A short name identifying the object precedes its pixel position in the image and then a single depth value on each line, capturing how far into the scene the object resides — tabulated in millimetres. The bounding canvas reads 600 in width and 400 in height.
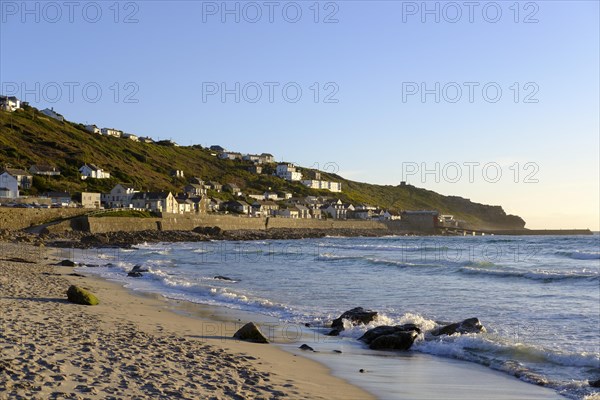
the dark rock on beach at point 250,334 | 12649
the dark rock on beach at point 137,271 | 28250
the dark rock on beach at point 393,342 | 12898
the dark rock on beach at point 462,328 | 13906
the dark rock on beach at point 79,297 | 15766
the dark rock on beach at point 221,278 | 28266
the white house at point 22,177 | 86750
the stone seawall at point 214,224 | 71350
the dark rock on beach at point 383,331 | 13352
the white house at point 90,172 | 106312
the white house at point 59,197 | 83044
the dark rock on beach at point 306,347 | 12214
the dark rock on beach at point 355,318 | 14930
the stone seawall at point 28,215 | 59625
